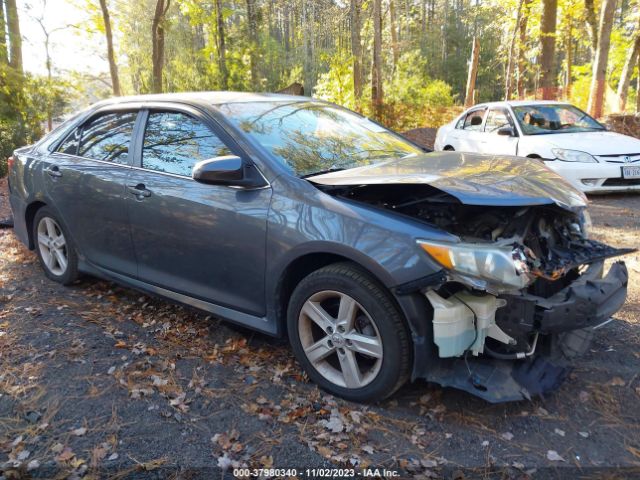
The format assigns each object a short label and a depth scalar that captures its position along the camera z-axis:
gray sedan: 2.55
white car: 7.67
